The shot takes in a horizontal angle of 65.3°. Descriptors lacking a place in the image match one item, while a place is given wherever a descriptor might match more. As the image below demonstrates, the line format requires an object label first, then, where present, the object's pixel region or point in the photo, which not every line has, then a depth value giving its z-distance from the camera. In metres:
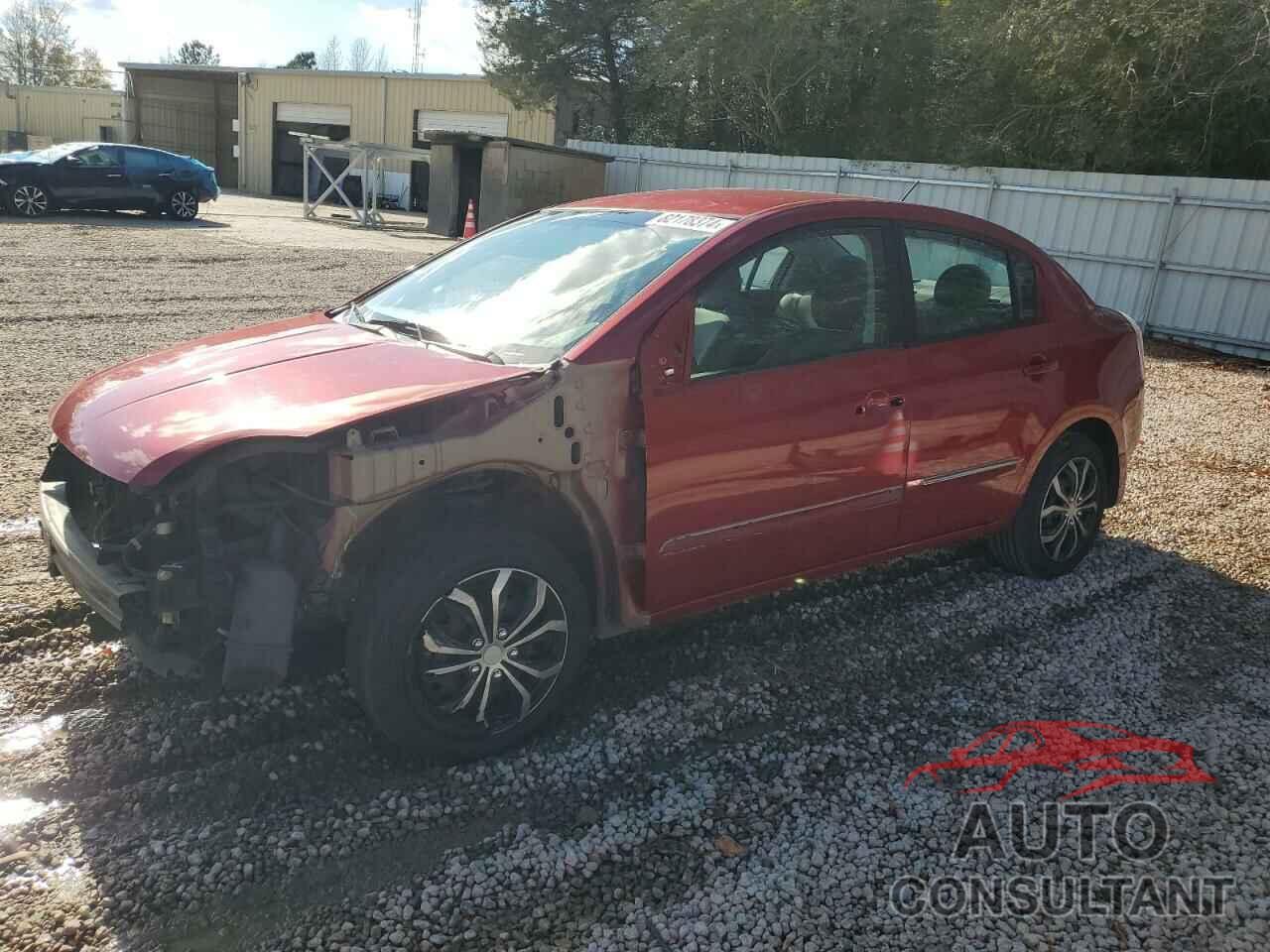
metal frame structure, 24.81
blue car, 18.39
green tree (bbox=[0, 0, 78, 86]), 76.75
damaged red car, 2.82
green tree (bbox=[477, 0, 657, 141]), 29.33
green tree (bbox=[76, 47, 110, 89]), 78.62
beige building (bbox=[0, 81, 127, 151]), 44.38
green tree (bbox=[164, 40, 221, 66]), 100.06
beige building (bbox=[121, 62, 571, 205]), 35.00
